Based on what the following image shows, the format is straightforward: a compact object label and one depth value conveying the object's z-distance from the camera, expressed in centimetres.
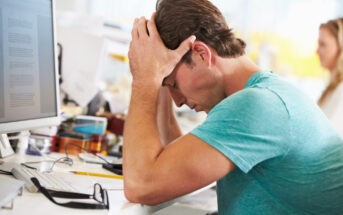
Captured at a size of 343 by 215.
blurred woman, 259
